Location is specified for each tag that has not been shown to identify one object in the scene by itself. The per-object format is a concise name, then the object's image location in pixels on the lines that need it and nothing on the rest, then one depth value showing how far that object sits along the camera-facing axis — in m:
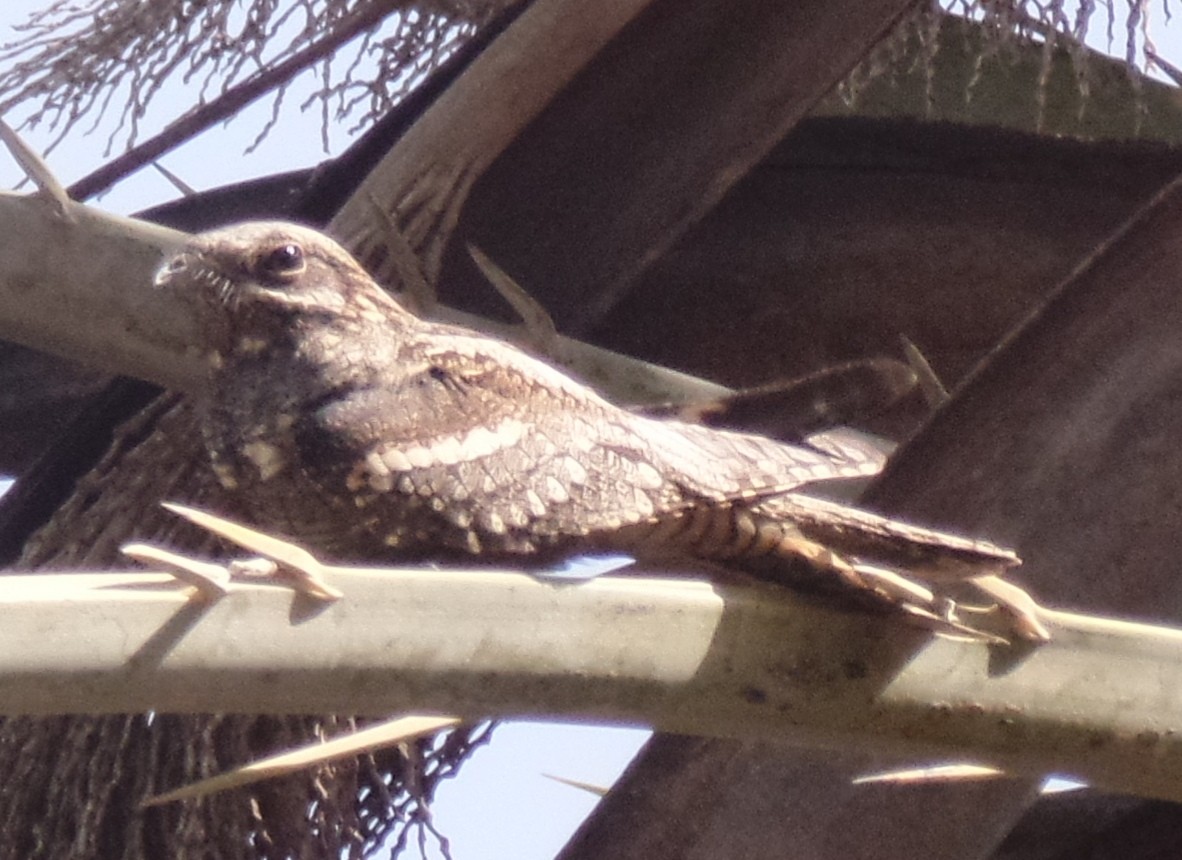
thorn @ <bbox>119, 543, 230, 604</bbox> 5.42
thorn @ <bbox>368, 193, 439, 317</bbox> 5.71
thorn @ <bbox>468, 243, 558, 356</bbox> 5.68
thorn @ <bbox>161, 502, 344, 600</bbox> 5.42
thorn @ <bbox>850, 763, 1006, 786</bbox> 5.50
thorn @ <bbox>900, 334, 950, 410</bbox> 5.68
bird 5.61
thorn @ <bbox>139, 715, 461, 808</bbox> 5.47
